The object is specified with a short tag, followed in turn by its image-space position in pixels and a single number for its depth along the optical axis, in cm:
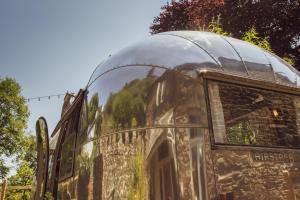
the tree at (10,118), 2104
